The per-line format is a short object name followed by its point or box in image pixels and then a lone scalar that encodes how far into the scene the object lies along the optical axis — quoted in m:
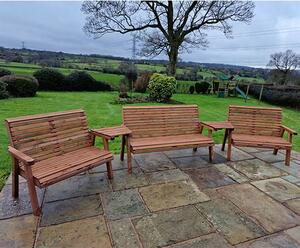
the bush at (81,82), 15.80
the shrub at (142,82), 15.91
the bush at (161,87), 11.60
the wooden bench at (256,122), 4.50
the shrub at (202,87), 18.83
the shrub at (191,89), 18.45
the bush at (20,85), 11.31
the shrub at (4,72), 13.55
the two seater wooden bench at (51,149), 2.49
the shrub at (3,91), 10.48
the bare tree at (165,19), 15.51
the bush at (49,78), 14.55
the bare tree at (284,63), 25.55
